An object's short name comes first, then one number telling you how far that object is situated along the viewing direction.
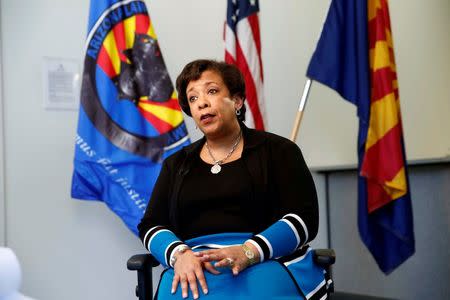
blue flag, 2.53
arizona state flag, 2.76
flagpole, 2.77
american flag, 2.81
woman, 1.45
